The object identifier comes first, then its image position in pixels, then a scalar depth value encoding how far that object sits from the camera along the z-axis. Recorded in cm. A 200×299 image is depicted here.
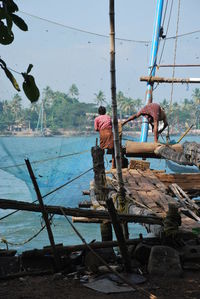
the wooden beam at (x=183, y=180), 1156
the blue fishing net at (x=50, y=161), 1359
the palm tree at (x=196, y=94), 12385
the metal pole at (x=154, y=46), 1644
